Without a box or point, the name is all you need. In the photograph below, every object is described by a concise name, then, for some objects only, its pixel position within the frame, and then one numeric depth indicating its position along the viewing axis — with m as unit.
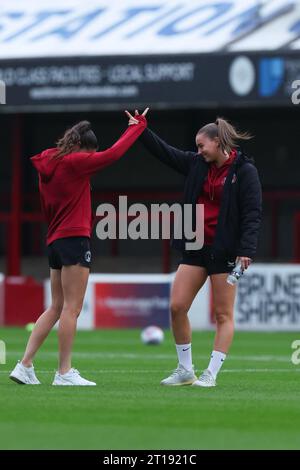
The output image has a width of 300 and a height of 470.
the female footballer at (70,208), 11.70
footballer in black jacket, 11.76
